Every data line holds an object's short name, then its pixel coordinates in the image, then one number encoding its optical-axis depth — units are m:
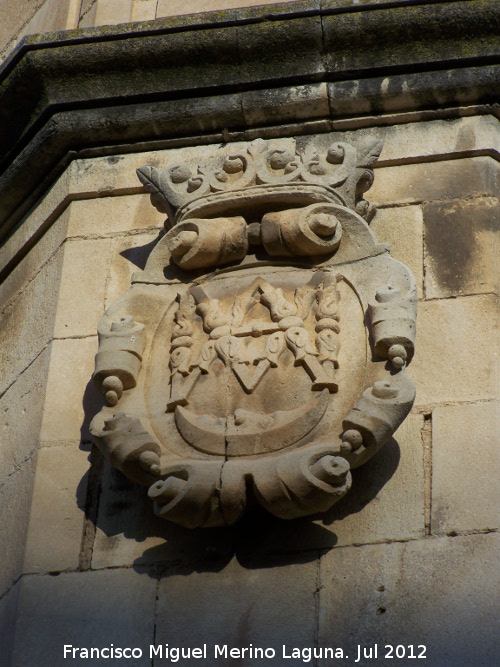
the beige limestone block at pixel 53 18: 12.16
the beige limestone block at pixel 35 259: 10.37
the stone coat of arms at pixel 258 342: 7.73
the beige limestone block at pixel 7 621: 8.00
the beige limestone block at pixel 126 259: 9.69
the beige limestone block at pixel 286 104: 10.24
